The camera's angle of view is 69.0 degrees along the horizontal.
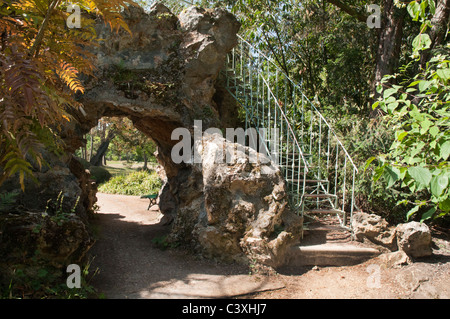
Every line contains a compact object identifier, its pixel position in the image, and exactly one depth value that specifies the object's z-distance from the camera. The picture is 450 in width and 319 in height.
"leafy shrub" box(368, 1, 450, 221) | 2.19
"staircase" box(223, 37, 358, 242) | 6.58
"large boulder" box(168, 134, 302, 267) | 5.35
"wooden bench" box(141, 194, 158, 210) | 10.98
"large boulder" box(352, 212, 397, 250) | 5.72
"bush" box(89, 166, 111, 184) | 17.73
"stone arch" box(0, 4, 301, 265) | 5.43
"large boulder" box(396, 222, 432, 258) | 5.35
